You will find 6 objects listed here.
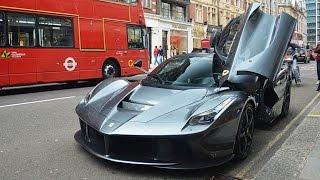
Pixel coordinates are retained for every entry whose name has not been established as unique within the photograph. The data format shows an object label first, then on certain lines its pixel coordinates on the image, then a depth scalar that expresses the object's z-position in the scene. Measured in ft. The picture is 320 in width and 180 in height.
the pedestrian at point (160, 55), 76.34
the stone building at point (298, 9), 209.64
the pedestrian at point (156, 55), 76.04
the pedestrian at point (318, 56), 30.52
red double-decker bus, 30.23
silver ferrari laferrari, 10.62
